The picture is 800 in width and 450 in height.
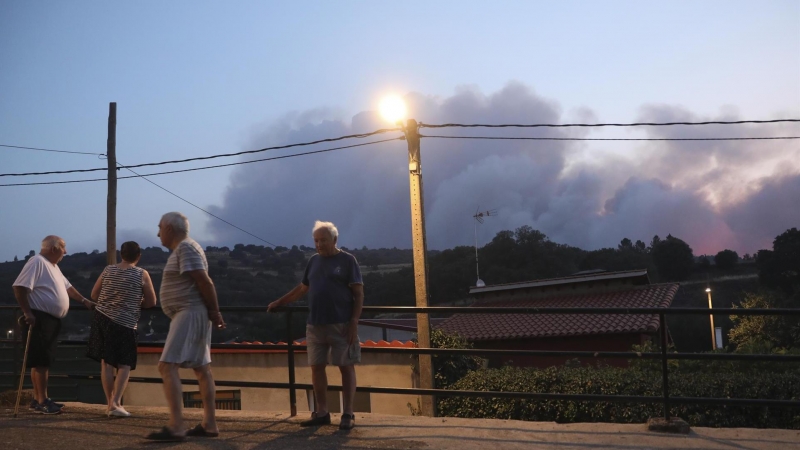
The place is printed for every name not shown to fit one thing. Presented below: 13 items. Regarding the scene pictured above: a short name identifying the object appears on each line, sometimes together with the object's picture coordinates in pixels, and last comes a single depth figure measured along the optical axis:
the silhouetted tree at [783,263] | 61.00
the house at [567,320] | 26.78
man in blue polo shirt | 5.38
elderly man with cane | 6.02
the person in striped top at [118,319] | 5.96
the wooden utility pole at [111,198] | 16.16
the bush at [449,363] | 18.64
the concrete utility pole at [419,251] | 15.04
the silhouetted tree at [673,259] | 82.25
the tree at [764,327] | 32.91
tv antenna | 26.92
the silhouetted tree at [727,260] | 84.81
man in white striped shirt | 4.94
